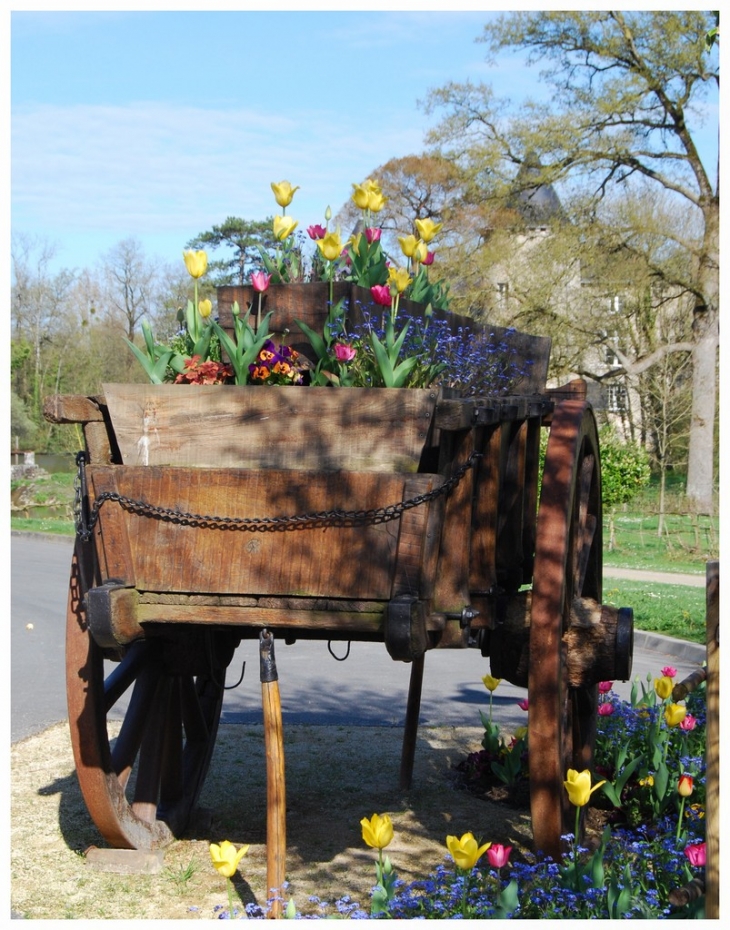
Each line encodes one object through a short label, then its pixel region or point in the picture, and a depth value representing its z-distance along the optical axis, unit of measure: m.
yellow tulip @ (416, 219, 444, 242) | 3.97
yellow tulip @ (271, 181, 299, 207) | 3.96
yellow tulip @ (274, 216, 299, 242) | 3.86
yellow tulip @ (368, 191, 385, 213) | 3.91
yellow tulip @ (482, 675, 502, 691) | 4.87
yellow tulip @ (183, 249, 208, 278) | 3.52
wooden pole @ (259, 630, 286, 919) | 3.12
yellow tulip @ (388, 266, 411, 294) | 3.45
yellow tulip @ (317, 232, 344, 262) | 3.45
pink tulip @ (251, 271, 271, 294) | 3.52
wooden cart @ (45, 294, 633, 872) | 2.93
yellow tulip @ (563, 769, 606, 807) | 3.08
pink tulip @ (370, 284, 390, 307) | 3.44
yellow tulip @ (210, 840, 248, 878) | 2.88
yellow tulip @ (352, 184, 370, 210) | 3.87
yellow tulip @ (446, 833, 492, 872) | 2.84
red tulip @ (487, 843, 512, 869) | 2.91
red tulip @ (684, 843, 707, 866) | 2.75
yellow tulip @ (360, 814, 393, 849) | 2.88
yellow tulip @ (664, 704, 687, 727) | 3.80
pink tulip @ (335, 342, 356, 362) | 3.22
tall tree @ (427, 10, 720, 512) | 25.39
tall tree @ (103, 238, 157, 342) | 36.91
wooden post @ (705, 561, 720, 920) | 2.20
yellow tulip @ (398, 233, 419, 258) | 3.83
